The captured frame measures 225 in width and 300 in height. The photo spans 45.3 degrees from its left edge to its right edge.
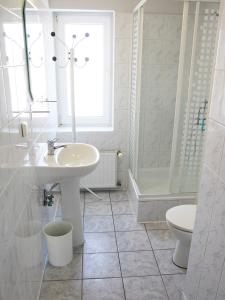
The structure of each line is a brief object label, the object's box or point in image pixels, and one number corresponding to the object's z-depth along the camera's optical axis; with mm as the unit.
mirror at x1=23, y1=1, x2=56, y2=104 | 1747
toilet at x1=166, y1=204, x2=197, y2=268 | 1984
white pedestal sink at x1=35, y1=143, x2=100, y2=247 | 1884
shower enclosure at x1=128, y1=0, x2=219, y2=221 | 2359
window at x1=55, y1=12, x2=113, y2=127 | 2943
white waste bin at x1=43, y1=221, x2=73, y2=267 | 2082
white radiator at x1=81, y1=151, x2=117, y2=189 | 3129
